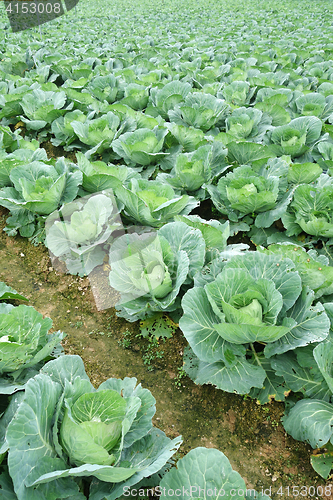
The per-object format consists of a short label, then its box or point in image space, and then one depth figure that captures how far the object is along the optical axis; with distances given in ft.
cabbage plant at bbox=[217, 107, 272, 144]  15.89
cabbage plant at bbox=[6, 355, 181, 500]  5.50
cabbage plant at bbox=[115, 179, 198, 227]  11.15
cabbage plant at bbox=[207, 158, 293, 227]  11.96
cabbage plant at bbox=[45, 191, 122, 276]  11.60
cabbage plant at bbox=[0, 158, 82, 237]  12.37
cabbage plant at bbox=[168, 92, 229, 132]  16.71
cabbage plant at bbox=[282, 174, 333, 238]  11.29
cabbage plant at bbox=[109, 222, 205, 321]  9.39
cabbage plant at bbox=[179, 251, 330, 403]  7.82
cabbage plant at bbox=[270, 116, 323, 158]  14.79
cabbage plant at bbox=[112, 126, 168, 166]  14.33
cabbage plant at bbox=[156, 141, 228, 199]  13.05
